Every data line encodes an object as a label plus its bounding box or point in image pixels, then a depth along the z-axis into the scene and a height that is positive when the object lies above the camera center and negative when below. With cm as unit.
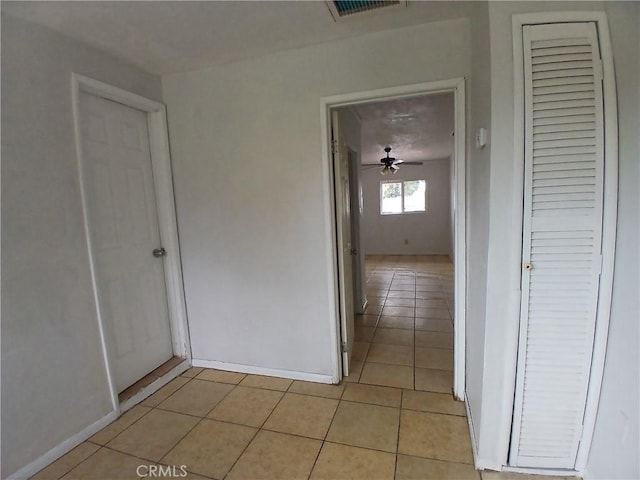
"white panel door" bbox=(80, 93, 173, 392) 196 -13
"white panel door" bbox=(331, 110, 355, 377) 216 -26
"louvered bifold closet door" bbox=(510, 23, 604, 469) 120 -8
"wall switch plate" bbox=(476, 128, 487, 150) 137 +30
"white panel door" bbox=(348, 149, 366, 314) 354 -27
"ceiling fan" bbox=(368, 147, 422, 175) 538 +78
